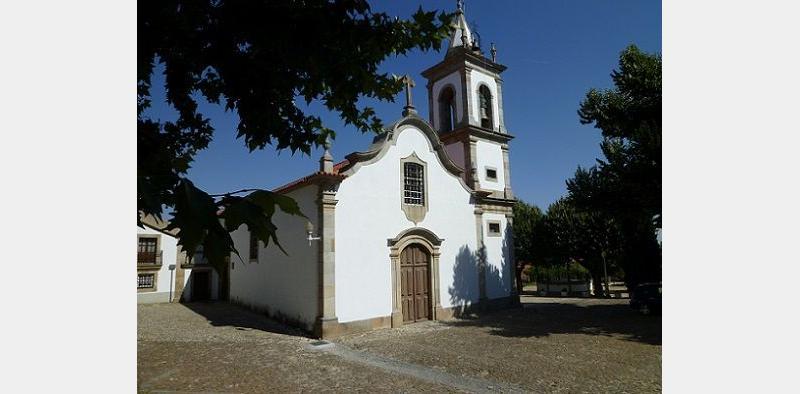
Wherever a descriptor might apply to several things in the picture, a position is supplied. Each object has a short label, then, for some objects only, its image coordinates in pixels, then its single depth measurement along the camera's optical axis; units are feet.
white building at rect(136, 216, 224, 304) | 64.80
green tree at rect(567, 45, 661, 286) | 36.14
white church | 37.19
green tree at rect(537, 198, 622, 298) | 78.59
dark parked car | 47.91
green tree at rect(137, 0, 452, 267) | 9.42
